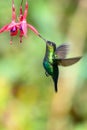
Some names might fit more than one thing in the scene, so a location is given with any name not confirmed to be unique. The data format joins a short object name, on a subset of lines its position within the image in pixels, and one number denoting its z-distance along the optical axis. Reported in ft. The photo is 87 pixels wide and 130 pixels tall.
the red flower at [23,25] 15.38
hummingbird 15.65
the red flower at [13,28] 16.37
